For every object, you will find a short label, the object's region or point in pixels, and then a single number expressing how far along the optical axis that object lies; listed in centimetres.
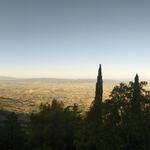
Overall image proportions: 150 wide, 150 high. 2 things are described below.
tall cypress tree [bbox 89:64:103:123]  2337
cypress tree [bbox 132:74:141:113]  1951
